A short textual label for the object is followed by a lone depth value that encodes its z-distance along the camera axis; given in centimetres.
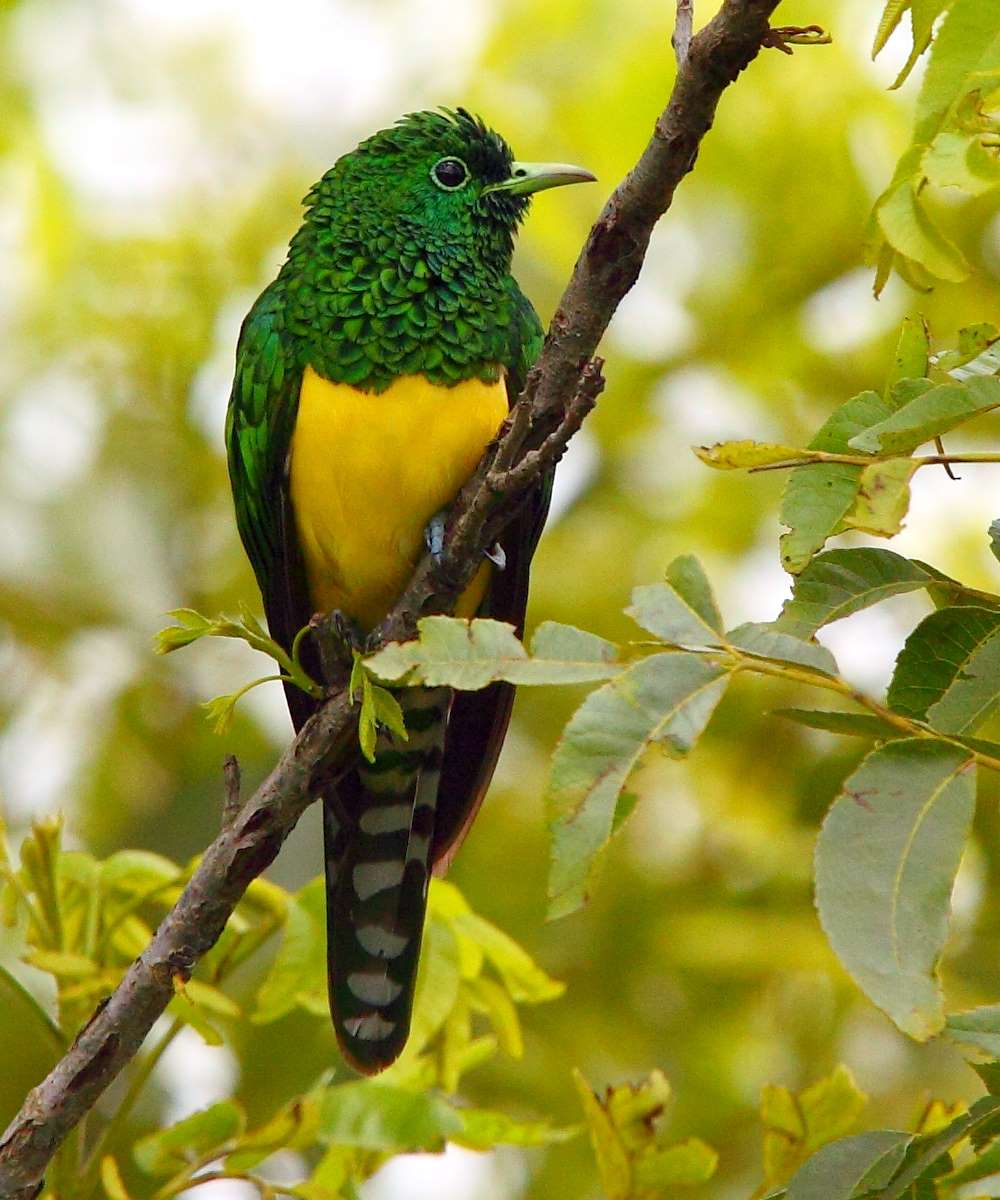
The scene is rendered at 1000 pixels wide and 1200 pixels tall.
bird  811
